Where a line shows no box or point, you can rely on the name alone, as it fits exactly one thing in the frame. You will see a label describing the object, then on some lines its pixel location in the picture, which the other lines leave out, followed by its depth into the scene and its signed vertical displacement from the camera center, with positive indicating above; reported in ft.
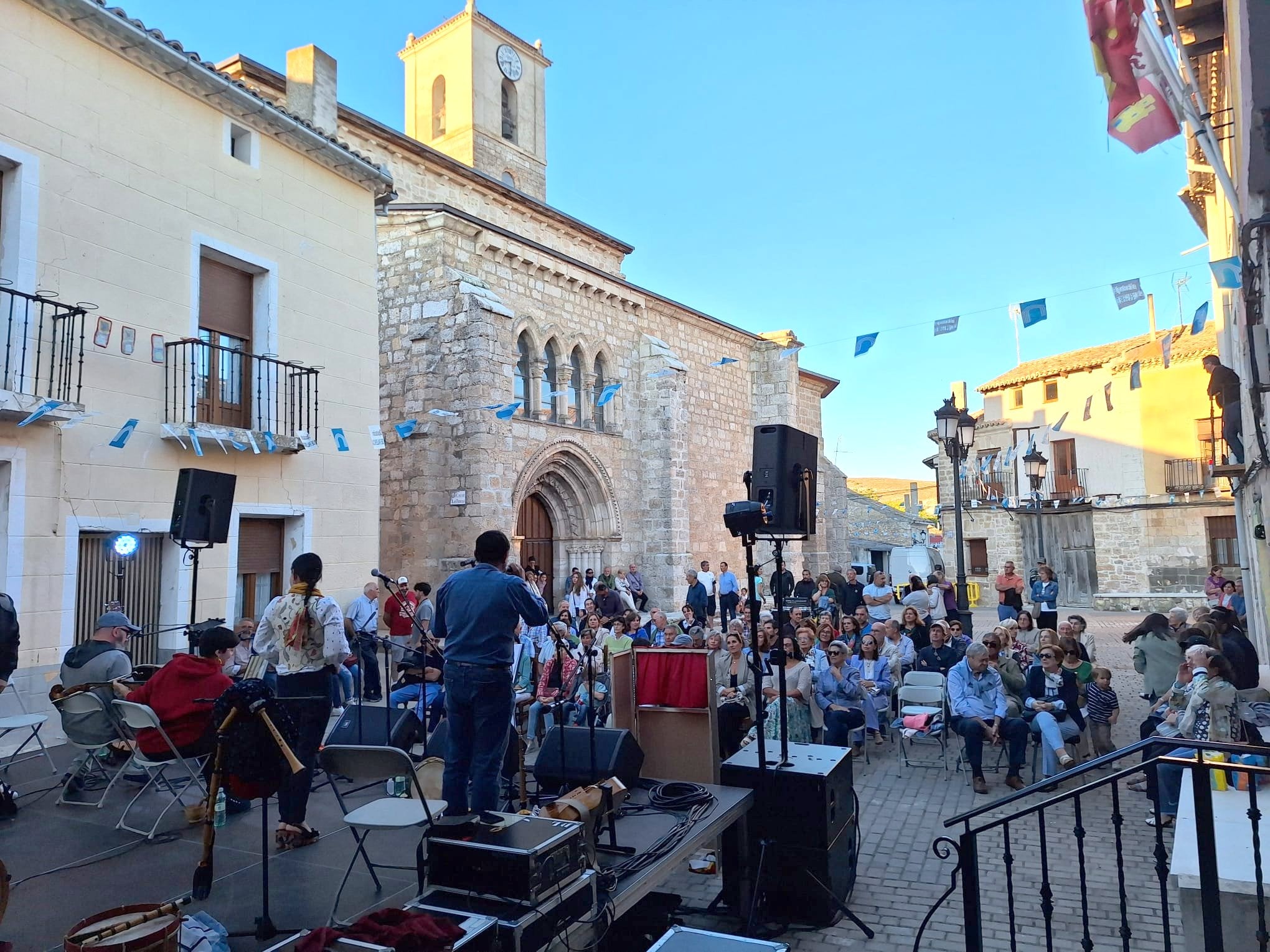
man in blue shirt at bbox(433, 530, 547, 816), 12.83 -1.78
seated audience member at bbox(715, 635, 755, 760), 19.51 -3.79
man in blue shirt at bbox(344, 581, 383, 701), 28.14 -2.30
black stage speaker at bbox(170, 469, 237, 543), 20.47 +1.63
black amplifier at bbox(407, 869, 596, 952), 9.29 -4.23
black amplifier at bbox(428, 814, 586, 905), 9.77 -3.72
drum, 8.42 -3.93
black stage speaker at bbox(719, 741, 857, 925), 13.78 -4.95
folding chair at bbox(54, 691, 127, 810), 15.96 -3.16
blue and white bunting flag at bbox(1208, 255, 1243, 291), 21.03 +7.17
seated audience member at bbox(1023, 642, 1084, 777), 20.40 -4.08
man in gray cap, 16.26 -2.03
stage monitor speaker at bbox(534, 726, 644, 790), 14.92 -3.70
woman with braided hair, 14.56 -1.44
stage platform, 11.44 -4.82
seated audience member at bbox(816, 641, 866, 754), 22.56 -3.77
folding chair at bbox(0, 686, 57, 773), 17.25 -3.26
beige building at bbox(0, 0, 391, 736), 22.35 +8.28
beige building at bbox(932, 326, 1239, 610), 72.54 +6.54
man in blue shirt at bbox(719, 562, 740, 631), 47.57 -2.25
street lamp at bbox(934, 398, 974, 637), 34.01 +5.05
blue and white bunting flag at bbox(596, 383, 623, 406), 49.75 +10.39
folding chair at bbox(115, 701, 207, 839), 13.99 -3.60
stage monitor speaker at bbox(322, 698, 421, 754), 18.70 -3.79
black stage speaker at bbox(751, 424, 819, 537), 14.99 +1.48
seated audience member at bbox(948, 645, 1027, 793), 20.40 -4.29
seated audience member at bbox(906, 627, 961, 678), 26.32 -3.42
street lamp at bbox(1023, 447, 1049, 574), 57.67 +6.15
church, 43.16 +12.97
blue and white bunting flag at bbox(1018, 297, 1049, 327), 30.89 +9.09
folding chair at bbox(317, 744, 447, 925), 11.17 -3.31
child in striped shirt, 21.45 -4.41
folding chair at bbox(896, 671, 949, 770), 23.20 -4.32
